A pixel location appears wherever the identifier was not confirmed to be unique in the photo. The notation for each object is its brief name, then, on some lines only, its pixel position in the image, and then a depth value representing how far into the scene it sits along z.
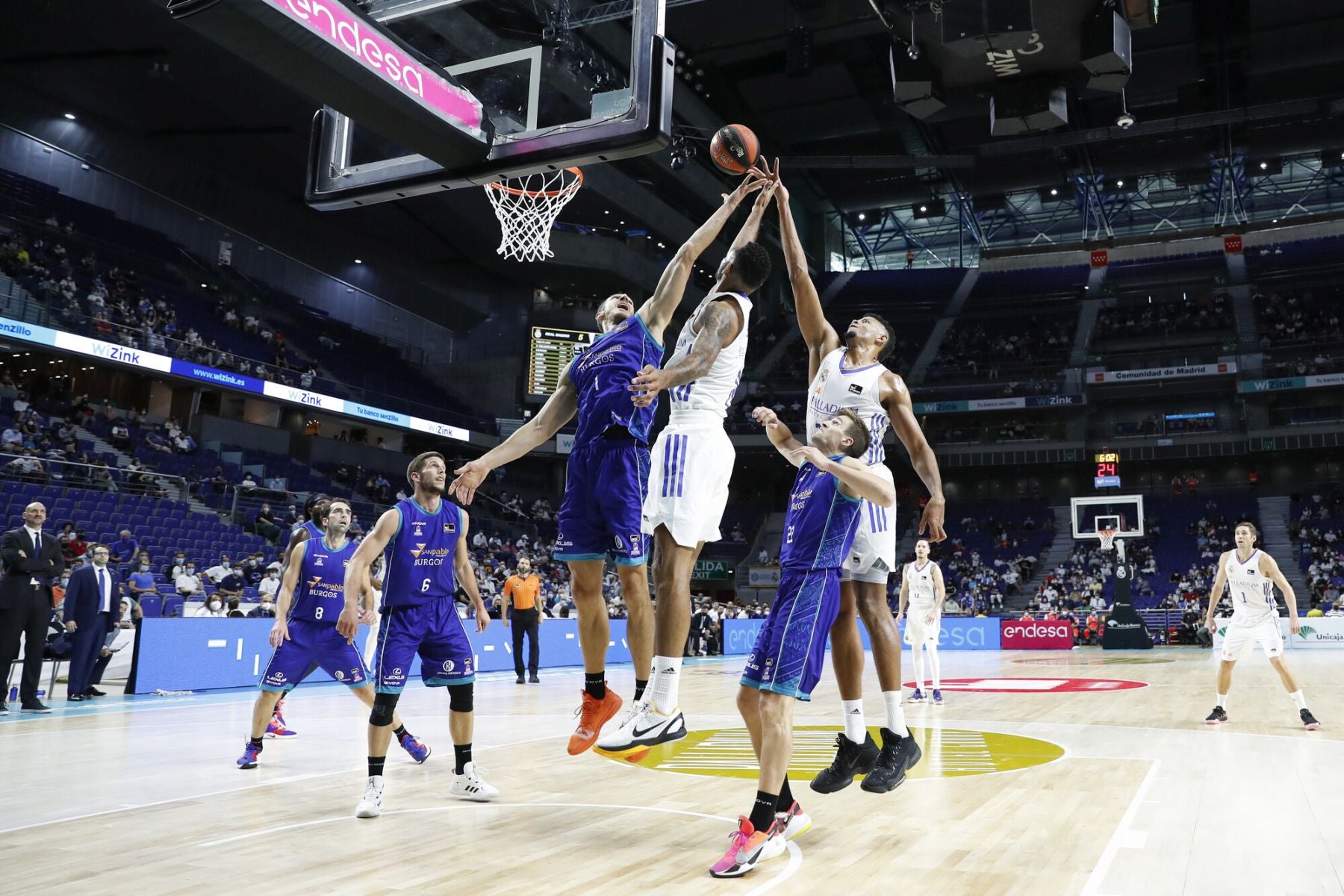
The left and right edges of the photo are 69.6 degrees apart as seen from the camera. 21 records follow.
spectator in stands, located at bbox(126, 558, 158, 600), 14.52
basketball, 4.76
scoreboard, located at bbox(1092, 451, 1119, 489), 26.14
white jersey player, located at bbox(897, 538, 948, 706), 12.25
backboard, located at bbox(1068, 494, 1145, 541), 25.34
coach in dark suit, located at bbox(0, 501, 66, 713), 9.70
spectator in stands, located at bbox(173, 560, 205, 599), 16.45
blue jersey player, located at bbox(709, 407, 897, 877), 4.26
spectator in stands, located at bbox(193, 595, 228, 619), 14.63
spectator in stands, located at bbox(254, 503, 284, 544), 21.39
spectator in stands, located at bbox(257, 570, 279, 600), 16.45
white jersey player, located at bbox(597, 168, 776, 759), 4.53
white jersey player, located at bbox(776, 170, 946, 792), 4.96
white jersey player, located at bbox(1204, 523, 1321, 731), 9.30
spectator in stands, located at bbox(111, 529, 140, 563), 17.55
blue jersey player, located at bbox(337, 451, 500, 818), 5.77
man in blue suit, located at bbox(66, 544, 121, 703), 10.98
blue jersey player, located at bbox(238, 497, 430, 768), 7.22
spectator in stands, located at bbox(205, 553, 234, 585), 18.19
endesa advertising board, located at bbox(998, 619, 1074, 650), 25.80
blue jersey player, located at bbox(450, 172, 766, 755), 4.63
